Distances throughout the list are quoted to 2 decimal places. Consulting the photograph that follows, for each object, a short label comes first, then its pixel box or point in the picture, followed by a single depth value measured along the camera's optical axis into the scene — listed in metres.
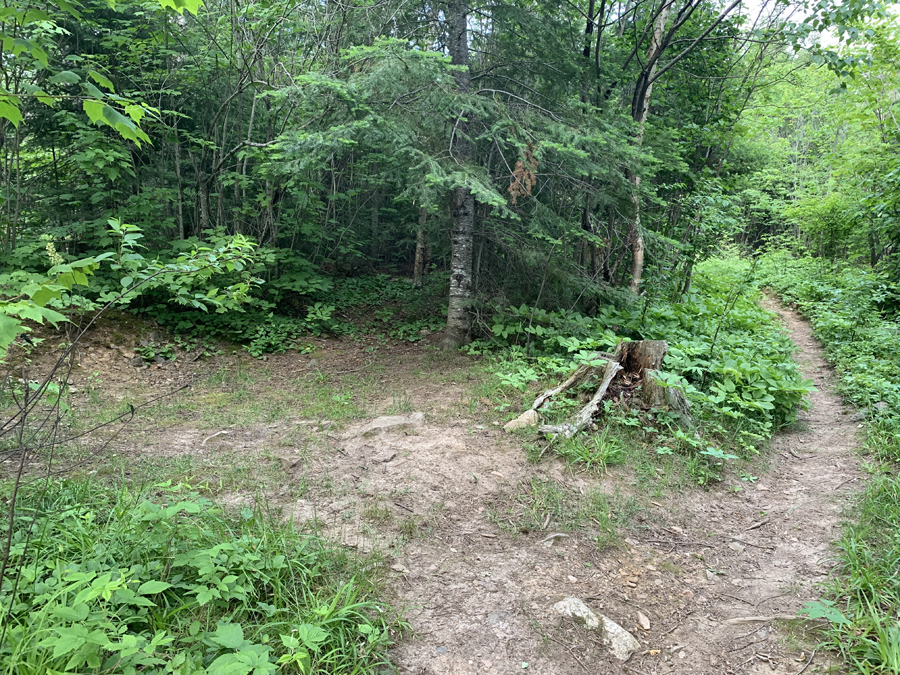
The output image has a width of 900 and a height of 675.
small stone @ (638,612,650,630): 2.86
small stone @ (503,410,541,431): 5.26
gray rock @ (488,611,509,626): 2.79
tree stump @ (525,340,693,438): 5.18
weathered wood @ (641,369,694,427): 5.30
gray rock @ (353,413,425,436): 5.28
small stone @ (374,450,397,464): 4.59
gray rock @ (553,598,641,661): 2.67
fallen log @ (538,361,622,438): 4.98
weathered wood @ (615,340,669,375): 5.78
